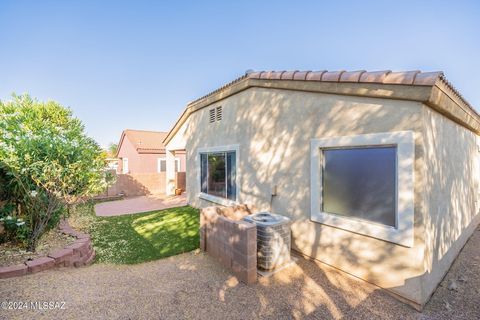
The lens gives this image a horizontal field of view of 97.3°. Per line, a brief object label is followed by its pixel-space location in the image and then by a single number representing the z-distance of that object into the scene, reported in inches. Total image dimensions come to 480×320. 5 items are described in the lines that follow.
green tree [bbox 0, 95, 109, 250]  188.4
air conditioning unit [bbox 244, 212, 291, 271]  180.9
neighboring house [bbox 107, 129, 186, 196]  601.9
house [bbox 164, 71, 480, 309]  141.3
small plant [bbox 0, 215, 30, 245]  187.5
